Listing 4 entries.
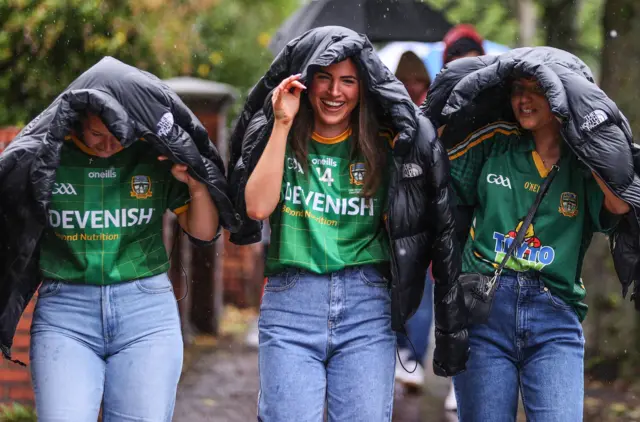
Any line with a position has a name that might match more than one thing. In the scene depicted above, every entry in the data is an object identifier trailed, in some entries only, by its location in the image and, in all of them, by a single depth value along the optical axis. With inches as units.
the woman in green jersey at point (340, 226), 303.0
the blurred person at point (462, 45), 510.3
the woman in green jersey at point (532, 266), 312.8
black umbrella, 660.1
